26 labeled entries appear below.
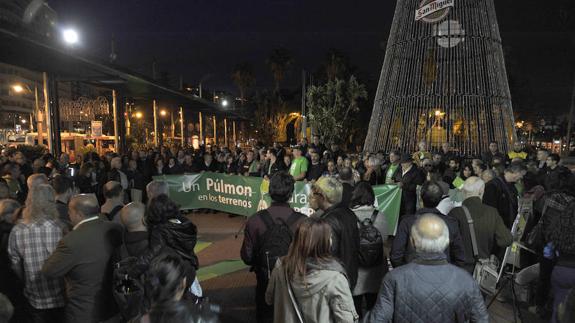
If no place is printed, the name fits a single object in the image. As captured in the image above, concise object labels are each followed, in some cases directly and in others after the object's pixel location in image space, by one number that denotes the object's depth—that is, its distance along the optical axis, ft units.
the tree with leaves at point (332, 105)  72.84
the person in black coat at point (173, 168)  39.60
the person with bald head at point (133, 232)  11.73
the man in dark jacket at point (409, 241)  11.86
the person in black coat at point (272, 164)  34.71
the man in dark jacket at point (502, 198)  19.30
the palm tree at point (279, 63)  181.98
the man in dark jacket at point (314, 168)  31.22
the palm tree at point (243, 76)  199.11
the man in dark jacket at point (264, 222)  11.92
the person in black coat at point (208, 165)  41.32
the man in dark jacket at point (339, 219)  11.75
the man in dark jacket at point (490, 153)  36.09
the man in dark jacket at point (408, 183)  26.45
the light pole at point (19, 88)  73.02
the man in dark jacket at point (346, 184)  13.43
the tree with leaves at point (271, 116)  143.64
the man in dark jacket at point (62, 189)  17.54
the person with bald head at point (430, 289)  8.51
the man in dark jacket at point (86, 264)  10.93
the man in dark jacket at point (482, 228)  13.23
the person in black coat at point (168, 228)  11.71
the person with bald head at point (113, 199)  15.89
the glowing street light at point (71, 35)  44.68
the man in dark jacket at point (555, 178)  17.53
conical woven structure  45.14
